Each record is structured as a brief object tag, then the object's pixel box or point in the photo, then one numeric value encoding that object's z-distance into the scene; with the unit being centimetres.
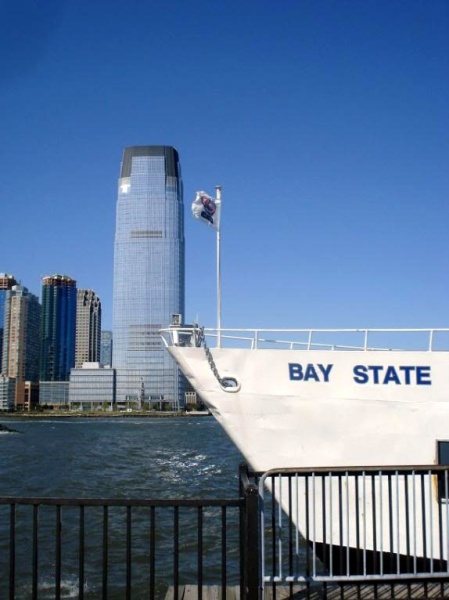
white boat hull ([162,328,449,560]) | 986
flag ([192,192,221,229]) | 1190
